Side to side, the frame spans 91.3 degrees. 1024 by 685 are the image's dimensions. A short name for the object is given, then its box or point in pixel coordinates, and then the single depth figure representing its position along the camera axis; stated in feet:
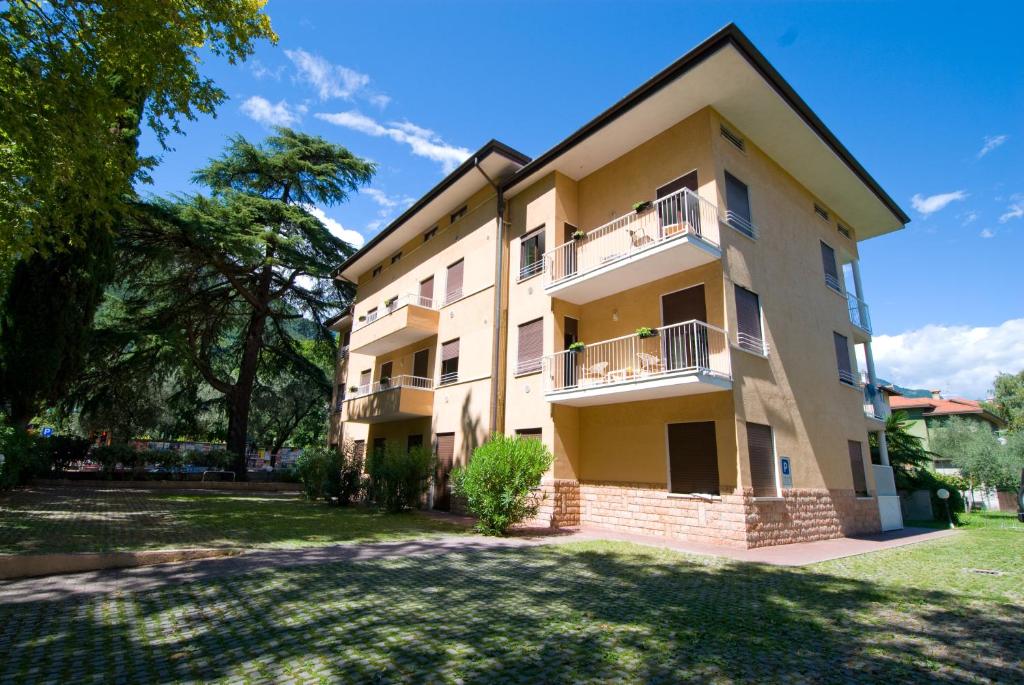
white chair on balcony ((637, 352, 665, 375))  37.99
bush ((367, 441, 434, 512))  47.24
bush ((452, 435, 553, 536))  35.47
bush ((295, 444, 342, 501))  55.83
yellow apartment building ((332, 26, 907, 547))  35.35
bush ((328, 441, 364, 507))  54.65
